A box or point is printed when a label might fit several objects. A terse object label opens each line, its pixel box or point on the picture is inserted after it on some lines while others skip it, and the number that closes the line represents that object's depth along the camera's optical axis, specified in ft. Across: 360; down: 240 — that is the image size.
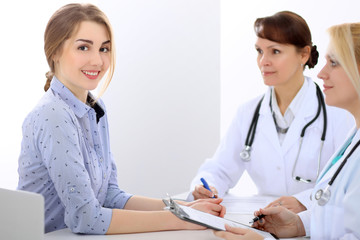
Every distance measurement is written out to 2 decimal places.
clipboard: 4.91
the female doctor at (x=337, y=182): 4.99
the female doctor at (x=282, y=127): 8.02
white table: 5.42
